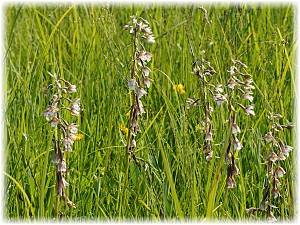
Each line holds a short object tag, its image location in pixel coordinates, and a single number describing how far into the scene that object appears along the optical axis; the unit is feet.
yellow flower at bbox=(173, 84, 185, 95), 11.70
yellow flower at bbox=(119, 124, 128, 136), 10.58
